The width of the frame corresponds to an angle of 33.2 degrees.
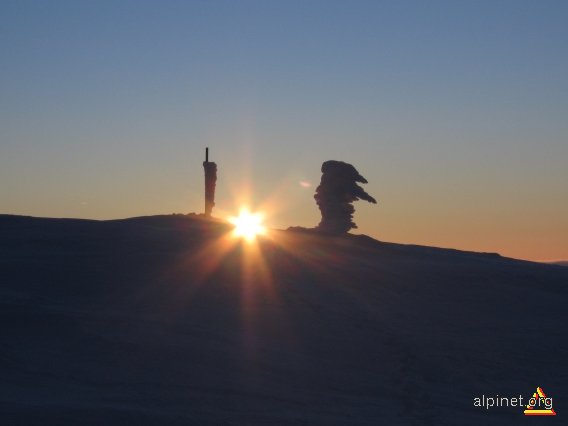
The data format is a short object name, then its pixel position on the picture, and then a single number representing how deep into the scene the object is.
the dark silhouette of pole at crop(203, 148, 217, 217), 42.03
